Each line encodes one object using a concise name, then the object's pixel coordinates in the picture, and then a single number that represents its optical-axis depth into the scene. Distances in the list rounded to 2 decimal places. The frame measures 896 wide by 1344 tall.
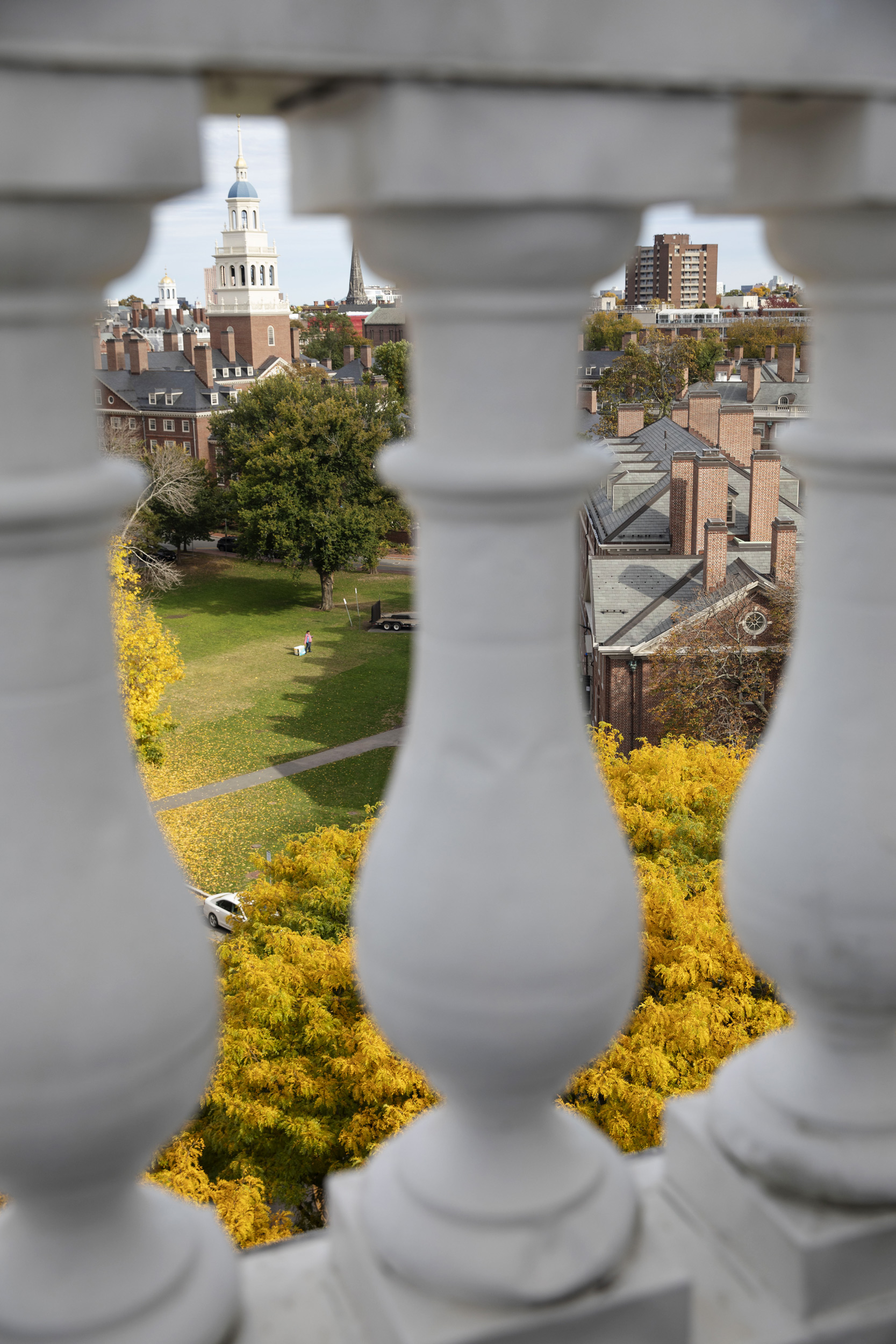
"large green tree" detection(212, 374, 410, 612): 58.38
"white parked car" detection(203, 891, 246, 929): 25.05
